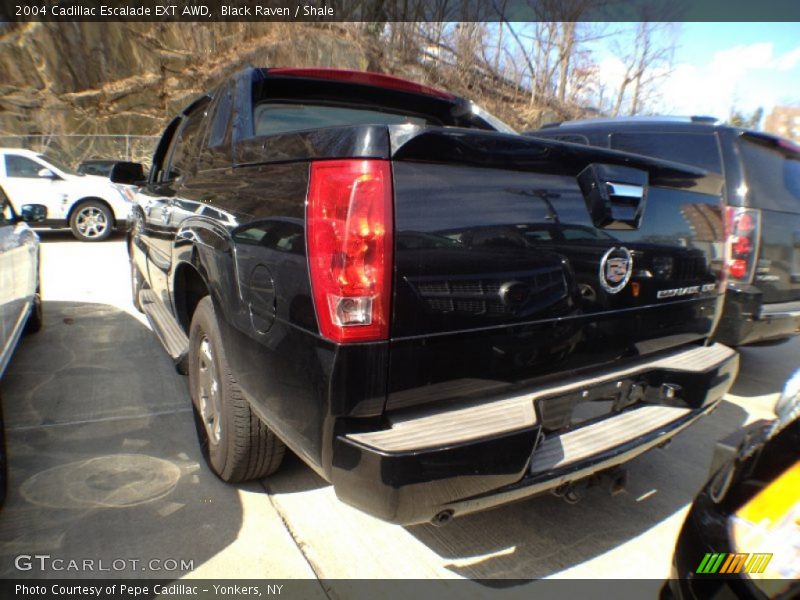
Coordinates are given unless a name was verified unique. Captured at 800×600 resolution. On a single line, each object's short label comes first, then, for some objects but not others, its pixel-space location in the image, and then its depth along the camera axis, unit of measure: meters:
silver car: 3.17
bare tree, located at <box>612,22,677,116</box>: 26.73
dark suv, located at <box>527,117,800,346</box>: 3.75
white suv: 10.02
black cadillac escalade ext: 1.53
